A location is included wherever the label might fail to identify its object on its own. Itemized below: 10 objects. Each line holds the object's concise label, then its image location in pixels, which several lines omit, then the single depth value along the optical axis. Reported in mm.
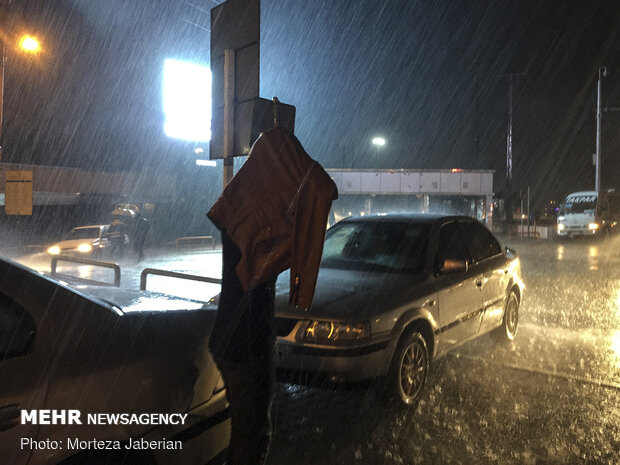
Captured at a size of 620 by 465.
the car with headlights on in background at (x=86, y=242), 16438
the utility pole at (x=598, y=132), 29553
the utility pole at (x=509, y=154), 33419
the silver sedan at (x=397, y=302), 3967
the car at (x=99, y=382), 1823
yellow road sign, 8102
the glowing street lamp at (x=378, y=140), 35844
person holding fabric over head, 2320
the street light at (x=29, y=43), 10567
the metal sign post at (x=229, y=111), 5207
